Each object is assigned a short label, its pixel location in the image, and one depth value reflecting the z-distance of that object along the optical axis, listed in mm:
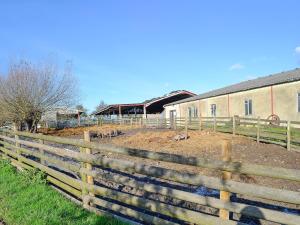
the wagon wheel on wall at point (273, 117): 15135
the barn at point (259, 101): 14268
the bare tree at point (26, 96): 18709
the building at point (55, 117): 20879
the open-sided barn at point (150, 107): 28950
